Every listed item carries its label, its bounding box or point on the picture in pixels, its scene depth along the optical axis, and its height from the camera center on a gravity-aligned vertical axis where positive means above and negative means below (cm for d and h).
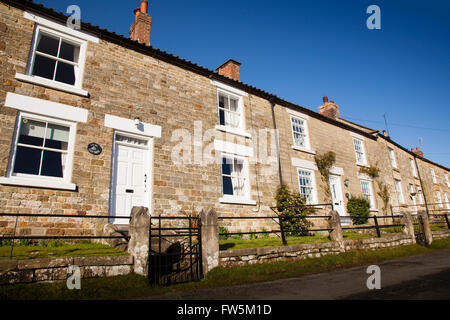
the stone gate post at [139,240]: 529 -8
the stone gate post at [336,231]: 865 -12
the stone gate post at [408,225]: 1116 -5
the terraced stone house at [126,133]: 725 +322
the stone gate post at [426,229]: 1134 -23
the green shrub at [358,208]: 1443 +90
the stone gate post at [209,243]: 599 -22
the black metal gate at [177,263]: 596 -63
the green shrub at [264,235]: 1051 -19
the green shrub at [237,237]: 973 -20
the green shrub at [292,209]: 1130 +80
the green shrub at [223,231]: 941 +3
